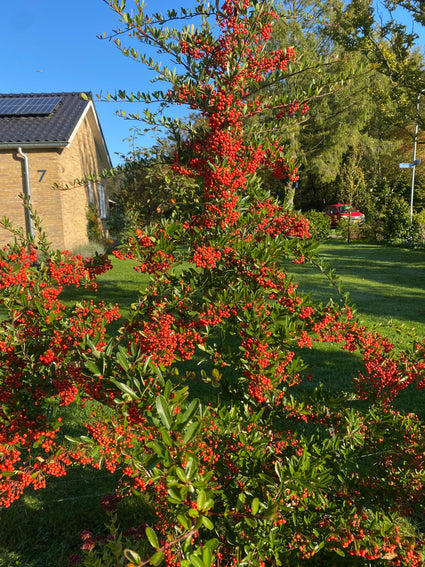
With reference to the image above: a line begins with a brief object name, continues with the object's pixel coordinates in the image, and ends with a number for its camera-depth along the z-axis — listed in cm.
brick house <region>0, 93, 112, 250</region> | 1345
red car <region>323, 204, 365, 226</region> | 2498
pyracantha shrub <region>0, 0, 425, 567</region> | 178
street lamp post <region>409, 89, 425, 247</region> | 1817
